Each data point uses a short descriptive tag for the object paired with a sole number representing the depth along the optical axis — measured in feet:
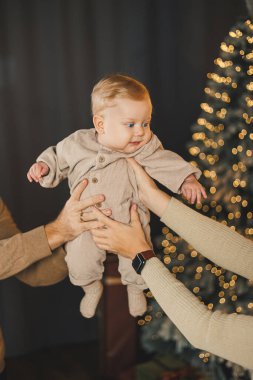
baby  3.51
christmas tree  5.96
